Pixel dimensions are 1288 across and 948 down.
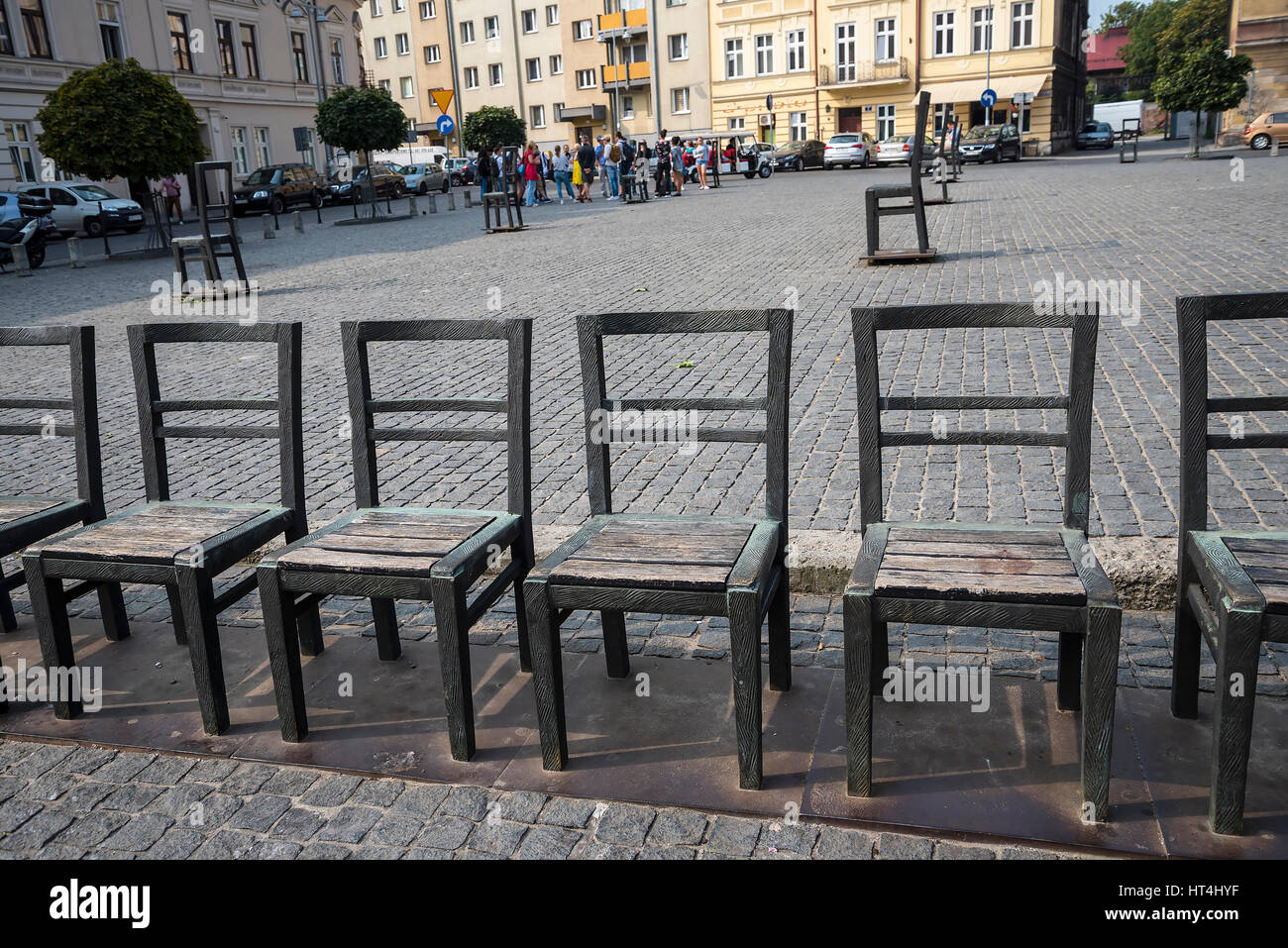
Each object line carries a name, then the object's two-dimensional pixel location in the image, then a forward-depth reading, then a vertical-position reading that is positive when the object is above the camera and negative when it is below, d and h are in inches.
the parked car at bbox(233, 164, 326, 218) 1408.7 +1.9
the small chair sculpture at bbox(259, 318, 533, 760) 119.2 -39.4
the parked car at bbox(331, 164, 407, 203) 1567.4 +0.1
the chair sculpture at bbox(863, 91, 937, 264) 481.7 -23.0
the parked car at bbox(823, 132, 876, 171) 1755.7 +11.4
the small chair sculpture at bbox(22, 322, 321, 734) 127.9 -39.6
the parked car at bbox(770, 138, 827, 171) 1814.7 +8.1
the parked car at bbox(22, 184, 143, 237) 1123.3 -10.5
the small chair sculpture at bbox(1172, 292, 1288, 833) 97.2 -39.0
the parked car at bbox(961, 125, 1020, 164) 1646.2 +10.0
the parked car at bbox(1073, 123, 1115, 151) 2129.7 +14.2
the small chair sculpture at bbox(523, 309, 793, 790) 110.2 -39.6
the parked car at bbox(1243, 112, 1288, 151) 1544.0 +7.0
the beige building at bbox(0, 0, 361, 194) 1334.9 +188.8
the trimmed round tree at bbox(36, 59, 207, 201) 792.3 +52.4
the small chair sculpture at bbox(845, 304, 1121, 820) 101.5 -39.3
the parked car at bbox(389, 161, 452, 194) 1676.9 +5.6
